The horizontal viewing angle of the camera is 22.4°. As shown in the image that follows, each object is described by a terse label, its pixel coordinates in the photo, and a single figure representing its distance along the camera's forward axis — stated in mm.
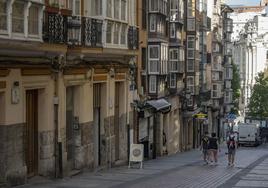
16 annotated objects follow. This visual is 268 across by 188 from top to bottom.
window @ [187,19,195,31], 57062
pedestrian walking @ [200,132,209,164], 31625
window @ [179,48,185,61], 50062
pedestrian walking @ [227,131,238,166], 30912
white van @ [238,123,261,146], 71438
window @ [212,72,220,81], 77725
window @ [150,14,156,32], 40356
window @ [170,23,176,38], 48219
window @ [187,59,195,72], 57372
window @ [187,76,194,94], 57372
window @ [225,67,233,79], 92188
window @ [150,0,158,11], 40447
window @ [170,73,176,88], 47406
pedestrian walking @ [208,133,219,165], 31178
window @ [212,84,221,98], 77125
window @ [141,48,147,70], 40125
